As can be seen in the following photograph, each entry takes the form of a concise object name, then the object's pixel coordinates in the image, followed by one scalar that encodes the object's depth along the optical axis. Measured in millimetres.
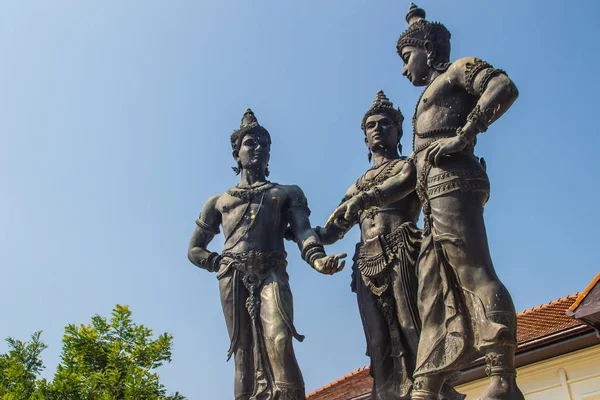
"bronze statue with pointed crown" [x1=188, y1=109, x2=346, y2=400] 6270
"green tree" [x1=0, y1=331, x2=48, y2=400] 13117
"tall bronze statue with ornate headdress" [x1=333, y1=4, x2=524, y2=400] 4988
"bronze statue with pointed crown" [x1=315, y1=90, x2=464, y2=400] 6219
